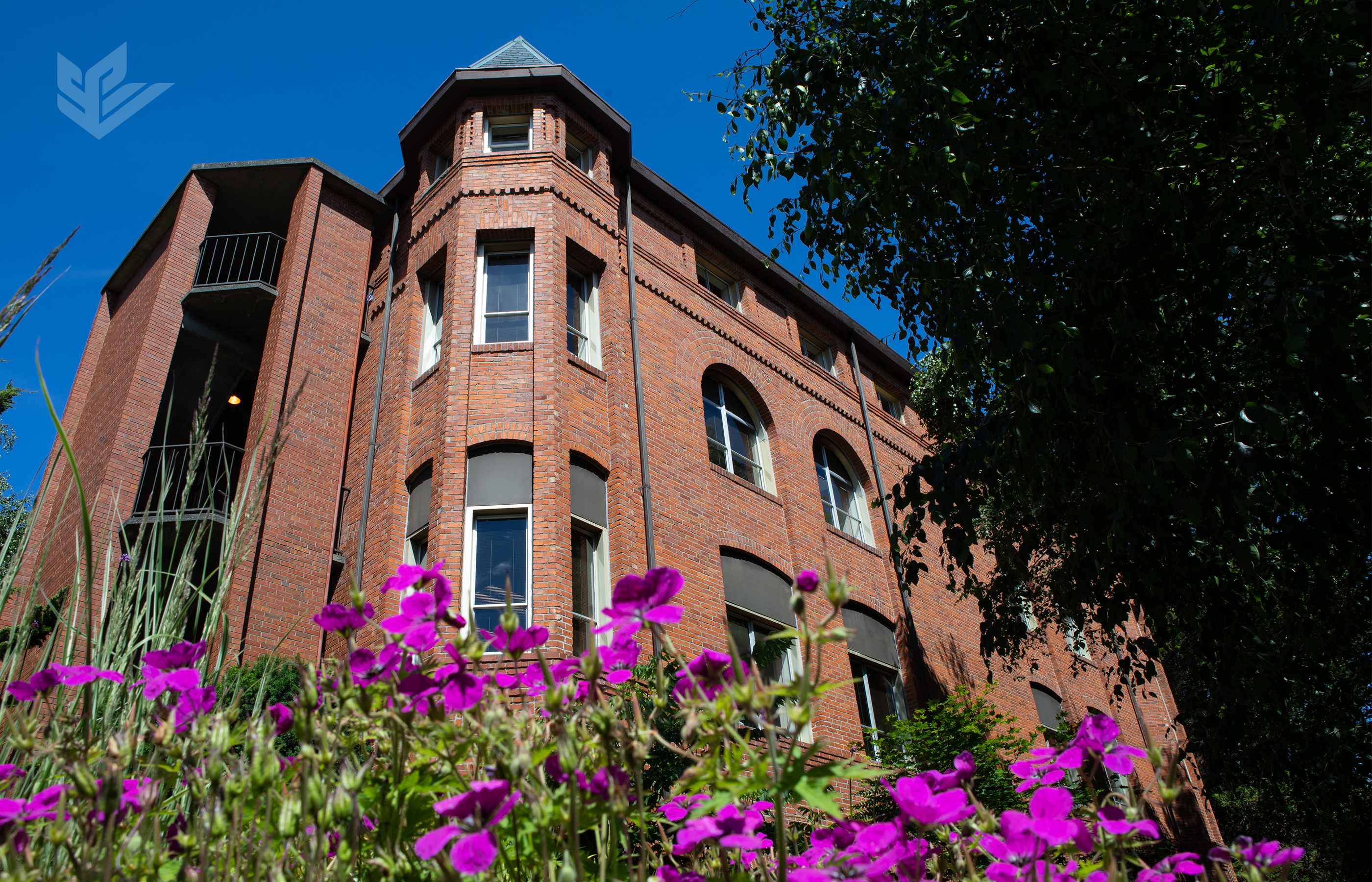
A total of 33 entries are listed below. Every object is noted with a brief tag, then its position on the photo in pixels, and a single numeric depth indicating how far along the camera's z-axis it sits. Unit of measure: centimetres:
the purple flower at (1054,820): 131
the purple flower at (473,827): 109
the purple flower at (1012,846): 141
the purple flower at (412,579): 148
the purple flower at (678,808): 184
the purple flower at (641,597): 137
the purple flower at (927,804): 140
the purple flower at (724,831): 126
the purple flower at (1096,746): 152
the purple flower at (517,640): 138
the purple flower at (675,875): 151
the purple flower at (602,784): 128
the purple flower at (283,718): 163
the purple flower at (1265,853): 133
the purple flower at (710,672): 142
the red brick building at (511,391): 1033
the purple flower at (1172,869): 140
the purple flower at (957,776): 165
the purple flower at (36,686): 142
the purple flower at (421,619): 141
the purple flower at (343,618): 144
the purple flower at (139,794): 121
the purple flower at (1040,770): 155
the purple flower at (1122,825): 126
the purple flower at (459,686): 143
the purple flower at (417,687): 138
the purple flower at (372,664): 144
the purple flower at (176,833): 141
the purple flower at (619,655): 152
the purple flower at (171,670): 143
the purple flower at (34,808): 123
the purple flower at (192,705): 149
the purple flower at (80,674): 141
